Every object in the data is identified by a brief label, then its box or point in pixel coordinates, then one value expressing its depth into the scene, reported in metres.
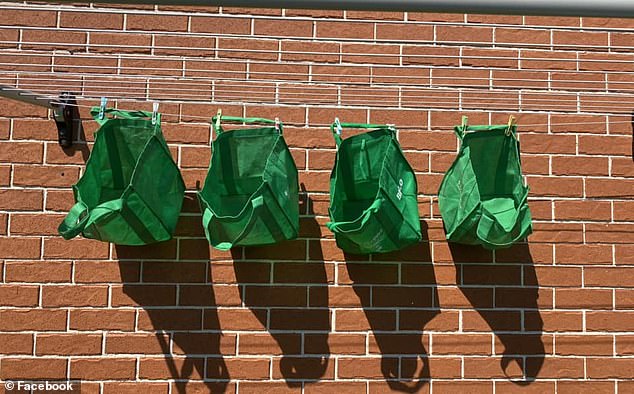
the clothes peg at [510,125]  2.39
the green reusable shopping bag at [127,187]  2.19
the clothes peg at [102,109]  2.31
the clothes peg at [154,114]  2.30
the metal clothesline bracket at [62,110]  2.23
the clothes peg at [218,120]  2.36
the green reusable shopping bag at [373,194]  2.24
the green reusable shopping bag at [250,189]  2.20
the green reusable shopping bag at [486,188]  2.30
